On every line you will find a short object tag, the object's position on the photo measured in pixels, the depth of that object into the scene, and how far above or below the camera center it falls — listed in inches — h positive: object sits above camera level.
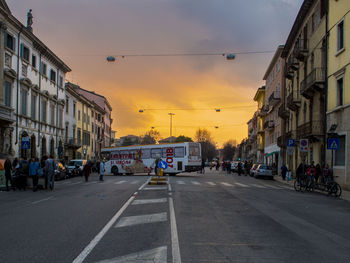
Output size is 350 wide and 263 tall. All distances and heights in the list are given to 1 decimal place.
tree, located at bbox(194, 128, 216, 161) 5506.9 +138.5
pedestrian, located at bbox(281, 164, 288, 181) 1517.7 -72.3
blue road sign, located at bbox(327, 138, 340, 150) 826.8 +19.2
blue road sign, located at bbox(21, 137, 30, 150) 1080.8 +14.9
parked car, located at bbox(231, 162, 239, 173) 2475.1 -98.5
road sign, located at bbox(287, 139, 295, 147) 1191.1 +26.2
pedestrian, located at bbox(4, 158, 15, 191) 826.2 -47.0
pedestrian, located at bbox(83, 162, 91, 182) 1241.4 -63.8
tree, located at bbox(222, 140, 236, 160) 6943.9 +1.7
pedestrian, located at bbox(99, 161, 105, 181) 1243.8 -64.6
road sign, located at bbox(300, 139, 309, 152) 1021.8 +17.9
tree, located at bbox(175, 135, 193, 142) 6286.9 +196.7
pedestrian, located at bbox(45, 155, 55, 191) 830.5 -46.0
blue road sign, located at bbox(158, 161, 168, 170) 952.9 -32.5
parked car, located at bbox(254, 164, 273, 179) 1652.3 -79.9
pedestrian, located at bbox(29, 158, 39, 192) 838.5 -46.7
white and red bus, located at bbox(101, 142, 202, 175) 1573.6 -30.0
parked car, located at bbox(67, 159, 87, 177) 1587.8 -73.2
